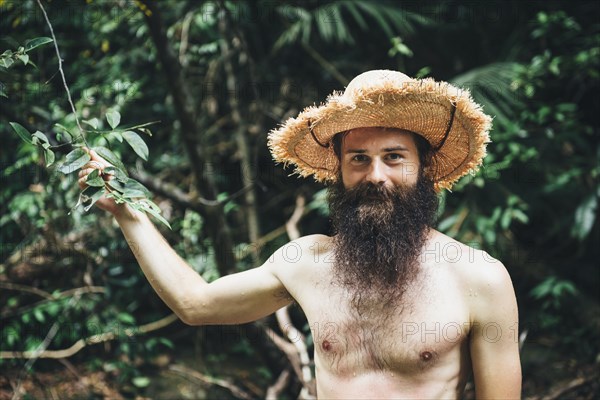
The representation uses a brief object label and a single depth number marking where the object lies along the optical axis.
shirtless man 1.80
